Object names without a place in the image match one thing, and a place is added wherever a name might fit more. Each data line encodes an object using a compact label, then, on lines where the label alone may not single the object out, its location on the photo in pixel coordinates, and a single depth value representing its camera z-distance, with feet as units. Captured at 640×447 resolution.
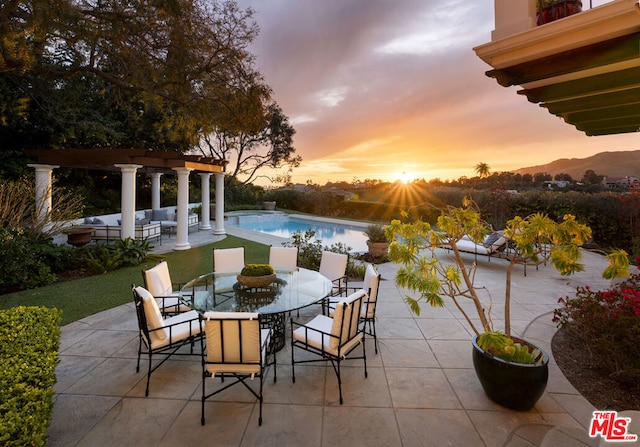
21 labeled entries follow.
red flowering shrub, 10.67
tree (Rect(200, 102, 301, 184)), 83.56
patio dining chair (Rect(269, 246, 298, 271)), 19.76
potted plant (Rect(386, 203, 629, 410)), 8.85
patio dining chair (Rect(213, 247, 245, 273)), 18.75
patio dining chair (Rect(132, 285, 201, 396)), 10.72
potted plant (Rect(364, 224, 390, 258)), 31.37
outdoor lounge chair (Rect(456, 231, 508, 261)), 28.94
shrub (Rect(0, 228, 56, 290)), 20.61
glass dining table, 12.07
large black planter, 9.18
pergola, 30.83
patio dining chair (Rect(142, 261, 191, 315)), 13.93
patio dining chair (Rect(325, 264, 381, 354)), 13.33
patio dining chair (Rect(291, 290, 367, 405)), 10.41
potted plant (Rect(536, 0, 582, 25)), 8.01
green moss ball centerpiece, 13.73
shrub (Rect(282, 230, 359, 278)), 26.03
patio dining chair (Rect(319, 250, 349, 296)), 17.49
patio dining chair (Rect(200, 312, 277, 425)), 9.28
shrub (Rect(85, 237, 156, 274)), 25.70
